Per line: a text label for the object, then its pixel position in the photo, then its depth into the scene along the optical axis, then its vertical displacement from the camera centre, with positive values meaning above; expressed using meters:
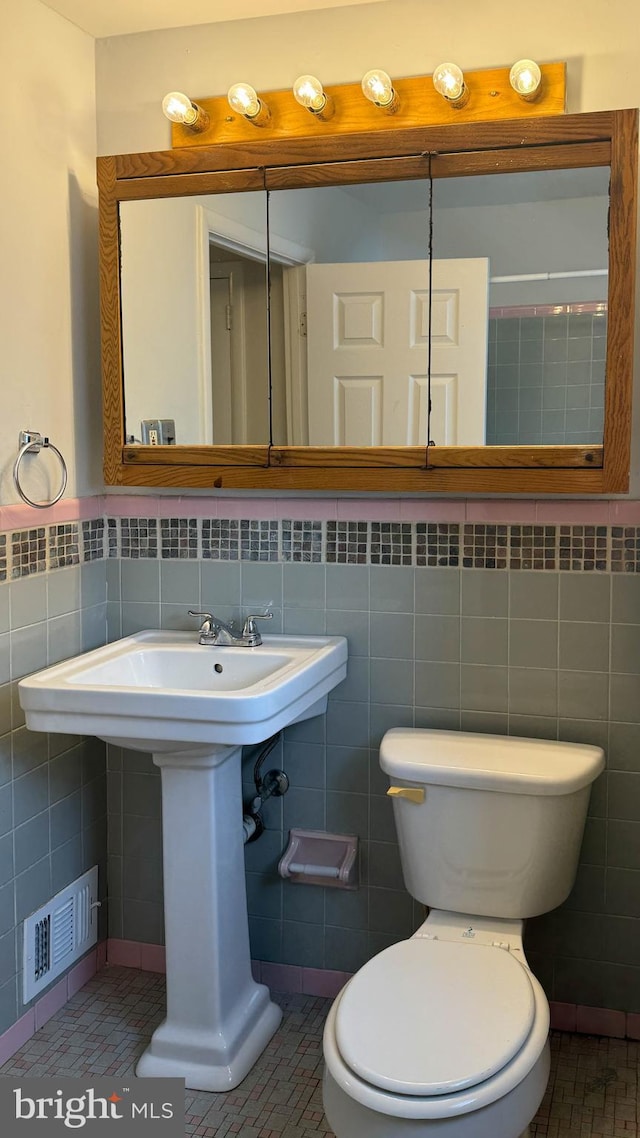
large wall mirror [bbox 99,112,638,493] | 2.06 +0.30
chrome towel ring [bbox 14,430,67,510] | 2.16 +0.01
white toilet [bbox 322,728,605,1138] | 1.55 -0.92
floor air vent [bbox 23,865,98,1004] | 2.29 -1.12
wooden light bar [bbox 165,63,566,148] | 2.11 +0.73
